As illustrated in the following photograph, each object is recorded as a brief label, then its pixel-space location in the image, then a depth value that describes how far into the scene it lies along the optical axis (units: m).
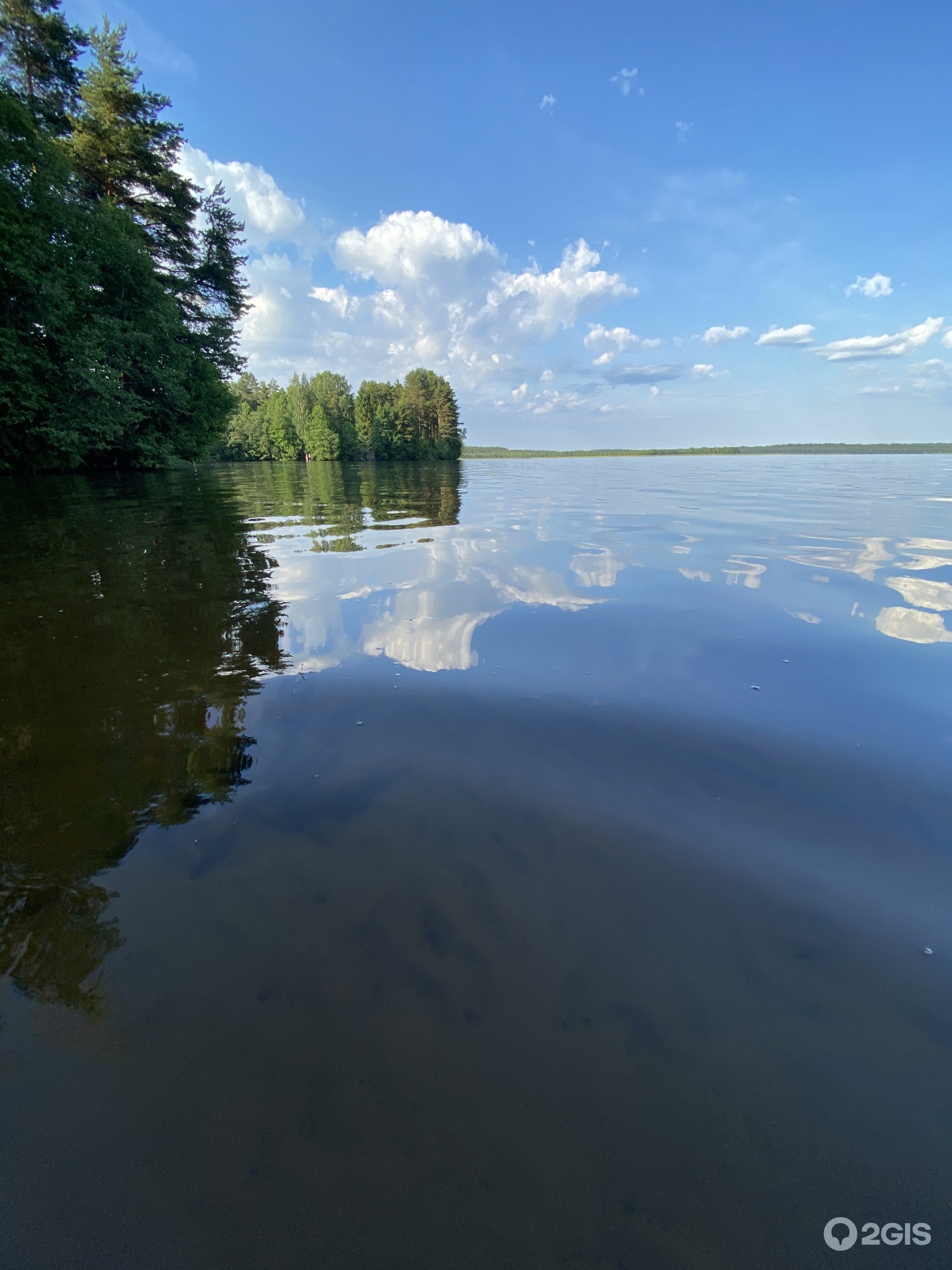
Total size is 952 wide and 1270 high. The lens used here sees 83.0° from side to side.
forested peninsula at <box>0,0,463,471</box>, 16.88
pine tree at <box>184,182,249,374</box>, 27.39
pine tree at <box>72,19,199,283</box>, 23.59
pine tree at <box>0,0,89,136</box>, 19.80
